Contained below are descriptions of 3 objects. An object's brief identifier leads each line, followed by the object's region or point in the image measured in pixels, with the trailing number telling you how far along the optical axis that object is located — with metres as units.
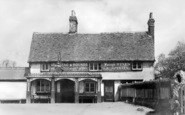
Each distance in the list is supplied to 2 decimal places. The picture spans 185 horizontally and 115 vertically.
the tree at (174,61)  70.94
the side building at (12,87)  43.38
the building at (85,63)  39.58
